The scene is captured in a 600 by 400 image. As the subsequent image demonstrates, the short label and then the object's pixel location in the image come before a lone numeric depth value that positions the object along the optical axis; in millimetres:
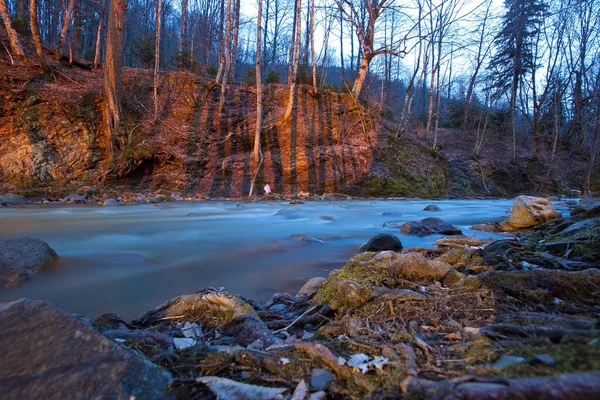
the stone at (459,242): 3732
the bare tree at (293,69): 14789
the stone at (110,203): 9645
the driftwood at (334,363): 1095
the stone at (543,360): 899
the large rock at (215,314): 1790
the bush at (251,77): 19789
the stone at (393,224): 6801
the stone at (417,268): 2227
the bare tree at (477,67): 21847
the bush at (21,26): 16500
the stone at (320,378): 1113
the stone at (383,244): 4180
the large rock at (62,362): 1015
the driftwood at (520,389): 738
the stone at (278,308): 2292
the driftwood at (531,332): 1051
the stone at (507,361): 956
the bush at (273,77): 20500
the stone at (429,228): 5734
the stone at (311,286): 2641
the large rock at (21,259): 3049
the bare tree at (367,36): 15898
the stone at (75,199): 9867
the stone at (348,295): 1897
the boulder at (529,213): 5363
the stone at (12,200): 8922
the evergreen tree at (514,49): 23094
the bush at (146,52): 21141
